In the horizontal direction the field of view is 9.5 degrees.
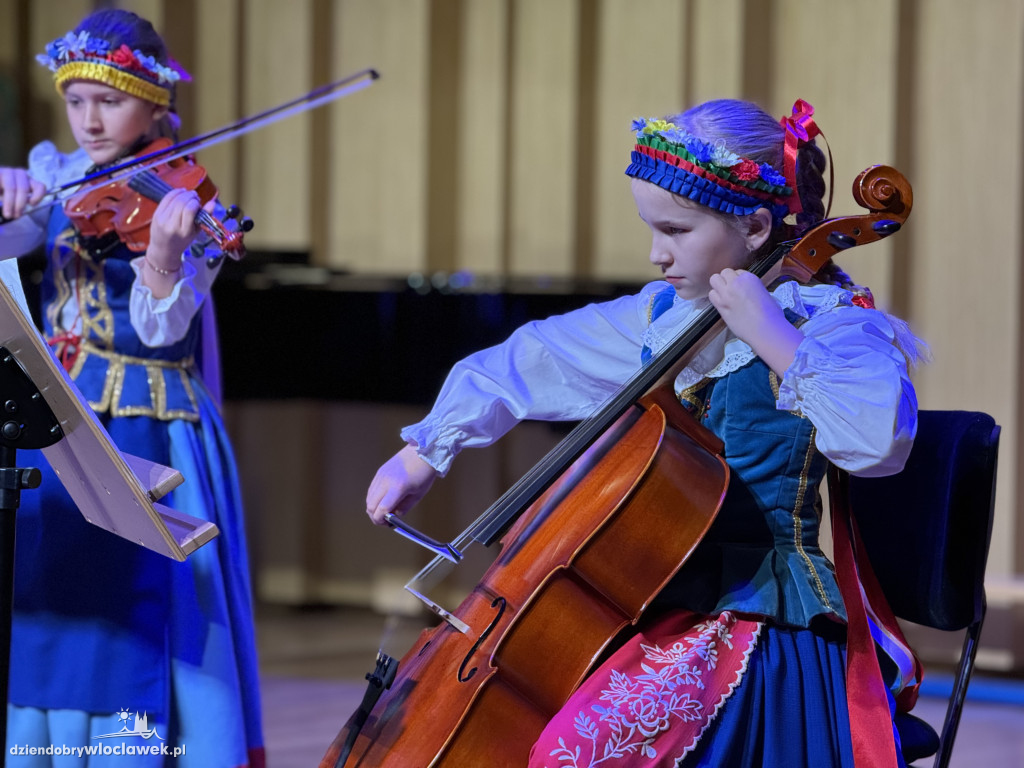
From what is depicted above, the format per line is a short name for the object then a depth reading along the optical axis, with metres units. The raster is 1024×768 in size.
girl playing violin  8.16
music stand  7.68
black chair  7.85
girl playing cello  7.53
